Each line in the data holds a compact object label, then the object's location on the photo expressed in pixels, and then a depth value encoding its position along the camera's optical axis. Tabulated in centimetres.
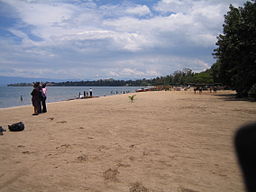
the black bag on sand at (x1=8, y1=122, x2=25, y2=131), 768
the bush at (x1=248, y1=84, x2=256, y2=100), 1854
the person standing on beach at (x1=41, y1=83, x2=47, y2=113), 1305
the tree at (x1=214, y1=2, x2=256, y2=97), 1962
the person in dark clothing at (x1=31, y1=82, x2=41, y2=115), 1253
